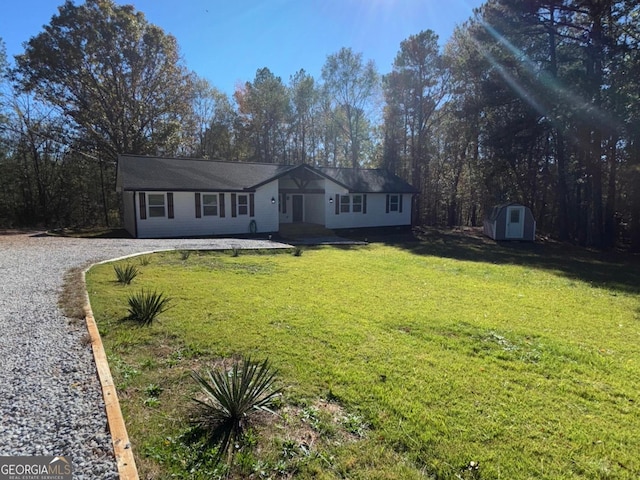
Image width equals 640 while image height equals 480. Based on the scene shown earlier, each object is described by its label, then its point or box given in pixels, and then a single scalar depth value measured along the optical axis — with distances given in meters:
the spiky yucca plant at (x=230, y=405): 2.73
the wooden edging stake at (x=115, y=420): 2.23
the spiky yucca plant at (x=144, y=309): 5.05
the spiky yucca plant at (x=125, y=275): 7.41
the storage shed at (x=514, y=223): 19.53
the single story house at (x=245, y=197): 16.61
